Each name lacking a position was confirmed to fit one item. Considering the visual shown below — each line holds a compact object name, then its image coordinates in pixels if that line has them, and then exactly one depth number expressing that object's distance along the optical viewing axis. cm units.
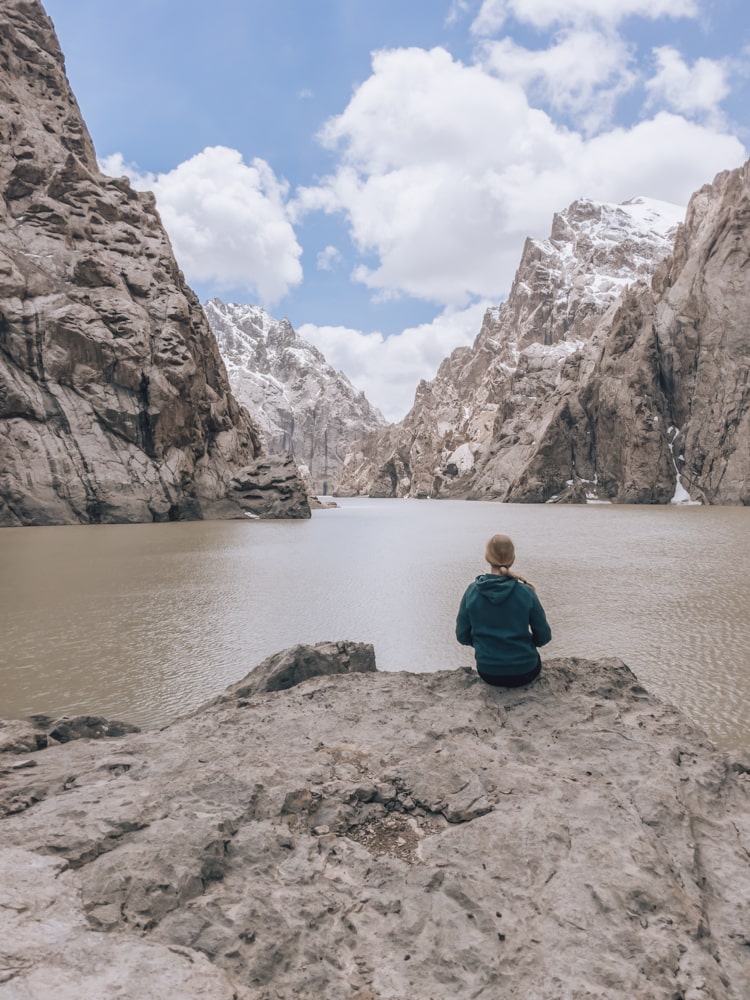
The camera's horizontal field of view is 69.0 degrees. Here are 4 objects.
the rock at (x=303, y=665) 552
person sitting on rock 442
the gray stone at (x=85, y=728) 447
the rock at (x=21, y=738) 386
